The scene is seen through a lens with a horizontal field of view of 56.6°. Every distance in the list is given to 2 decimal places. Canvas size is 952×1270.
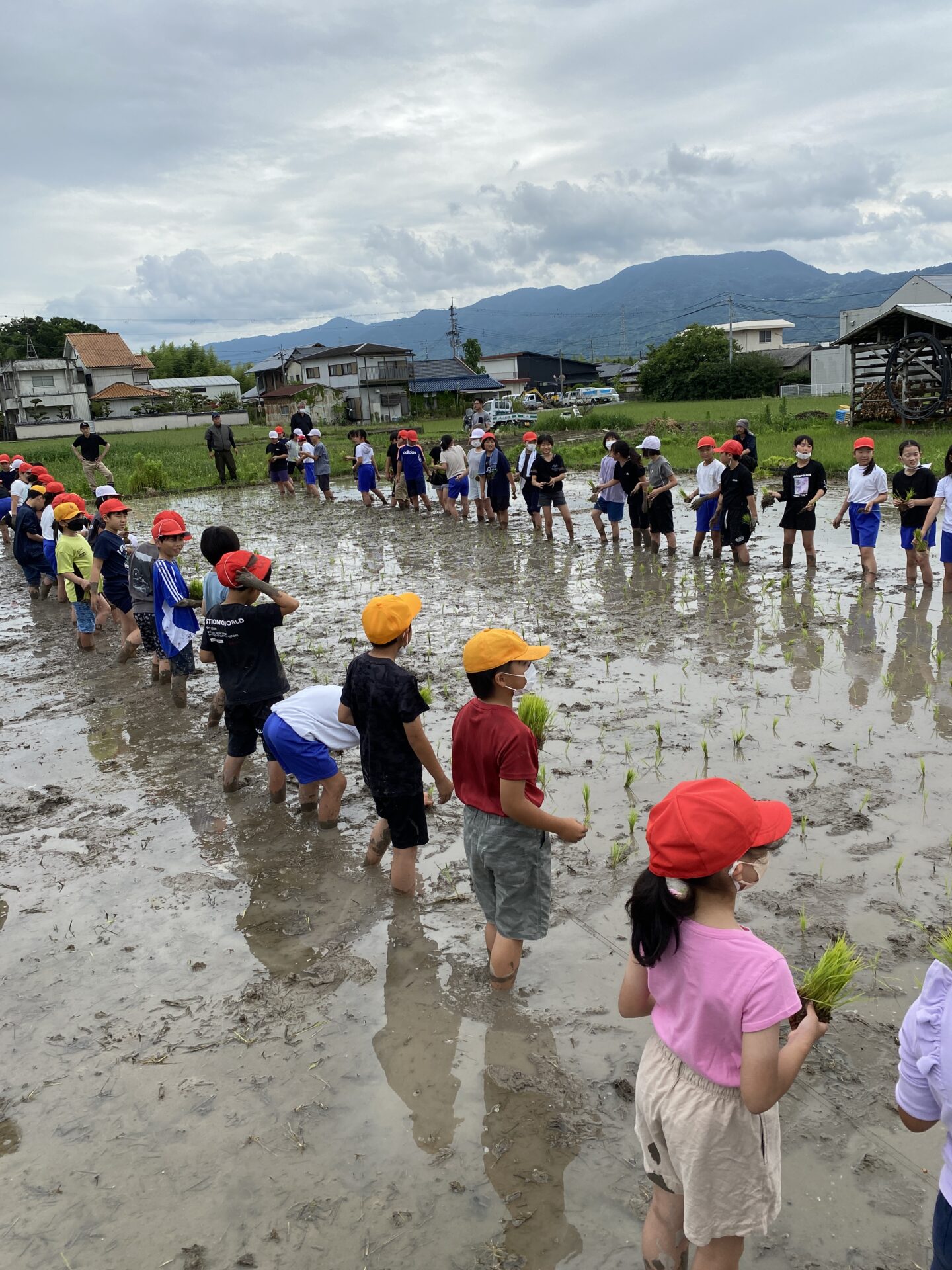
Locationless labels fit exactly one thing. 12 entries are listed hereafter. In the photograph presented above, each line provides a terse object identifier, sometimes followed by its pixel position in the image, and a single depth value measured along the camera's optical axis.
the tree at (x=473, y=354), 89.12
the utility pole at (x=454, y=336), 91.31
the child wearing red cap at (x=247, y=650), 5.30
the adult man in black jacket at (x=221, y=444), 23.77
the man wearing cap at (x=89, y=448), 20.36
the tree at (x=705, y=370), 58.06
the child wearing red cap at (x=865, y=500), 9.19
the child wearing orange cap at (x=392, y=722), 3.96
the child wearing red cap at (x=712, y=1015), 1.89
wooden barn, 24.20
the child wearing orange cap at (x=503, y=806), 3.16
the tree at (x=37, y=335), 76.06
